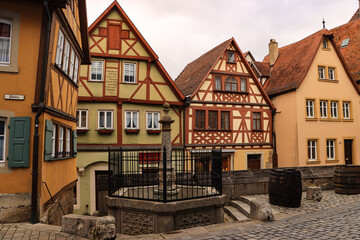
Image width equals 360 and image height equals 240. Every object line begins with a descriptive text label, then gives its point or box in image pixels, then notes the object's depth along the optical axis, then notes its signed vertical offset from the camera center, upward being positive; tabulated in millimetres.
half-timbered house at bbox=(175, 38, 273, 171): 16734 +2010
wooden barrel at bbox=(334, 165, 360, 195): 10461 -1297
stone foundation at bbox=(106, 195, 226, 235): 6684 -1722
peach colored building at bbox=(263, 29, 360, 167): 18406 +2543
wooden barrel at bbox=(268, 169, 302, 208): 8377 -1292
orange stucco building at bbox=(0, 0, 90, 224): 6785 +877
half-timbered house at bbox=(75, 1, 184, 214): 14078 +2453
